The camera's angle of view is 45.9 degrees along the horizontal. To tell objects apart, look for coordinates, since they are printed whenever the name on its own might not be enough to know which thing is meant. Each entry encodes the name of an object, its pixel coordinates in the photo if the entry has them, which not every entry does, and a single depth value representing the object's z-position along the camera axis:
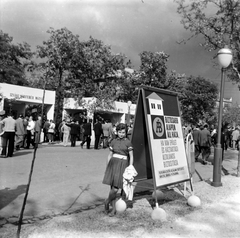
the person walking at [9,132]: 10.84
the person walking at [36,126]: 14.27
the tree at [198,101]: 40.62
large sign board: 5.09
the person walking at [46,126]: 17.78
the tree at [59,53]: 24.61
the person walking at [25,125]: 13.44
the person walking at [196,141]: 12.31
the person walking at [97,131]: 15.59
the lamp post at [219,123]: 7.43
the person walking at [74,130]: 16.36
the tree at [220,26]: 10.69
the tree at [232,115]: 67.56
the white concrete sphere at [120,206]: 4.71
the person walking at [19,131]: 12.73
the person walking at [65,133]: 16.86
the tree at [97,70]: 25.55
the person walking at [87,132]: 15.62
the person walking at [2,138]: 10.84
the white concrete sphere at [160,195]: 5.79
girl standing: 4.57
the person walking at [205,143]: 12.09
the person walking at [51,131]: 17.56
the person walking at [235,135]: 21.67
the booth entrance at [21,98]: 19.67
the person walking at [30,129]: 14.24
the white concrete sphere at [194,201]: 5.29
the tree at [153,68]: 30.84
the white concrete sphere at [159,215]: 4.46
